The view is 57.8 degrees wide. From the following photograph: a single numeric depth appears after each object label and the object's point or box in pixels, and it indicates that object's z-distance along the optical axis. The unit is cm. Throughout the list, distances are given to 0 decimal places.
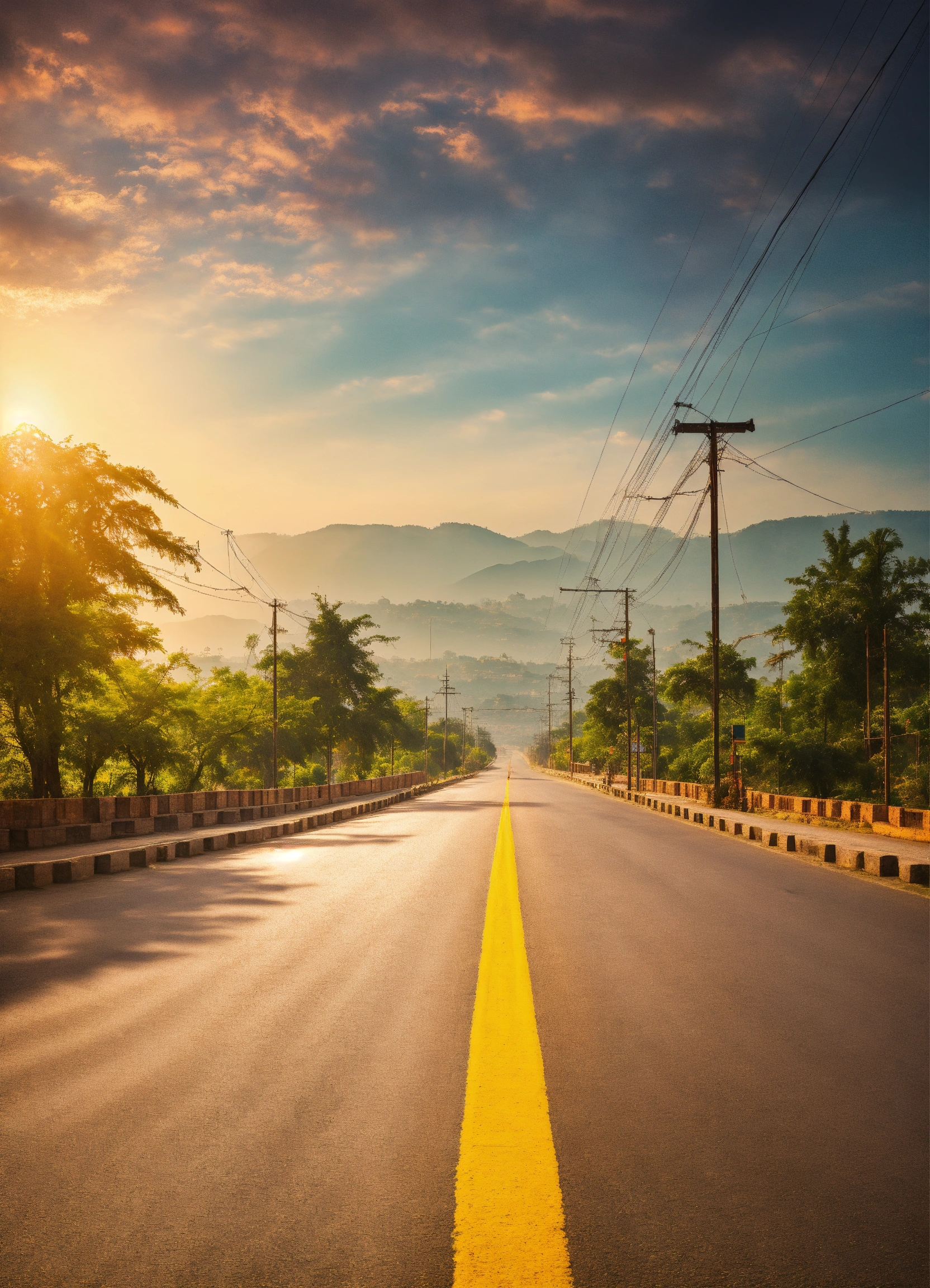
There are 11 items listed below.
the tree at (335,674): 6912
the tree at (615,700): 7362
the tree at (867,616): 4991
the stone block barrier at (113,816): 1720
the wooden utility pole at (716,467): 2898
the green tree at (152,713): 3388
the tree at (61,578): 2370
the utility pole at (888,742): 2530
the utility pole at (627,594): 4767
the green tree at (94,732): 3109
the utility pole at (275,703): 4280
